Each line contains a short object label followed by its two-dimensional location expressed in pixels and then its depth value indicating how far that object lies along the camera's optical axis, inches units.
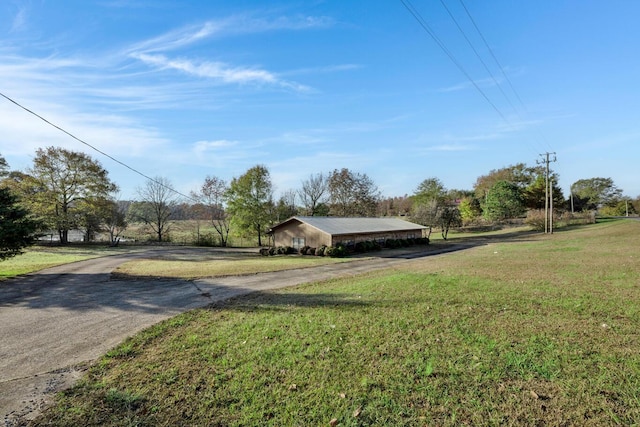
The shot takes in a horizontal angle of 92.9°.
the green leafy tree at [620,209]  2474.2
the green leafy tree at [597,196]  2746.1
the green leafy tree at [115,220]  1638.8
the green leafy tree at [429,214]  1785.2
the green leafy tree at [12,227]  545.0
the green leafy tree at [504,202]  2192.4
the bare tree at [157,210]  1879.9
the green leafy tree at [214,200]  1918.1
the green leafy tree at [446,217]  1813.5
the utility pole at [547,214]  1434.5
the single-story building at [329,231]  1156.5
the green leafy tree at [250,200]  1636.3
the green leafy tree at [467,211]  2361.0
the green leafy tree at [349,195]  2176.4
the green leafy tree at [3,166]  1375.4
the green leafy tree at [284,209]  1935.3
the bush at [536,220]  1831.1
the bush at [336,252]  1058.1
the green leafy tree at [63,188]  1470.2
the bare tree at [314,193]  2231.8
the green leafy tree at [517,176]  2631.9
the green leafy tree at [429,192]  2105.1
